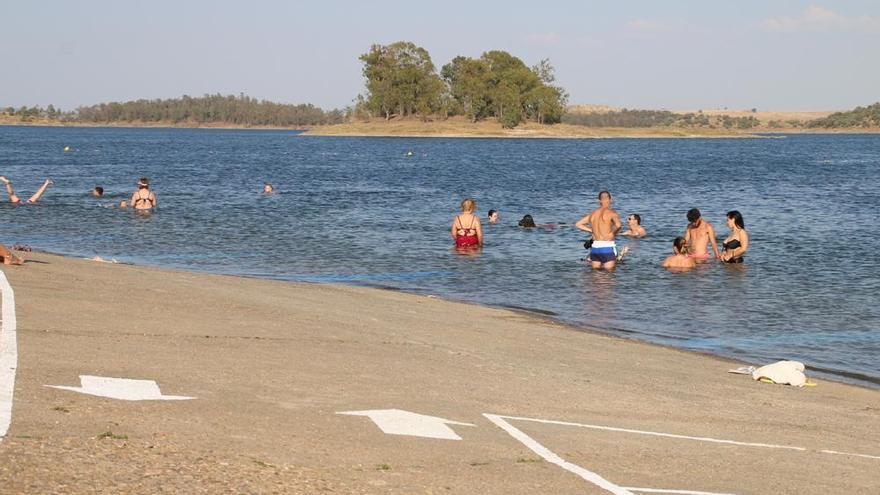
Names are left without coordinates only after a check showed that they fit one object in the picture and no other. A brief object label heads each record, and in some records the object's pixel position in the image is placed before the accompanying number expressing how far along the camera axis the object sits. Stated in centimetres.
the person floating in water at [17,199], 3824
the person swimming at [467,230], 2936
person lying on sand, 1684
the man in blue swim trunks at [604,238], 2602
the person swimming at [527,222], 3638
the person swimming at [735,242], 2719
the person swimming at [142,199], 4053
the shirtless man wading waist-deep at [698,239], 2738
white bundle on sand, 1323
